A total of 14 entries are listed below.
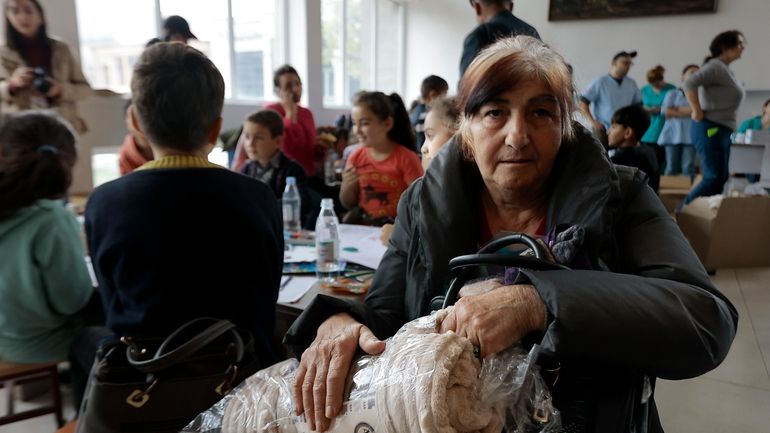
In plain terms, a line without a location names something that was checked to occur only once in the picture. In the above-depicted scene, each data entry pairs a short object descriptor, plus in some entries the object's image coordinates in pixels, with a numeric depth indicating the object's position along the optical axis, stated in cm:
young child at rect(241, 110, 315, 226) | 270
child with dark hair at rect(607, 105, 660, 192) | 340
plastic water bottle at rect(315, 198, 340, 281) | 169
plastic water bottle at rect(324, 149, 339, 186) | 415
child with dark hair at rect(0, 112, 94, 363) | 153
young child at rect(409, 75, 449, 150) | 406
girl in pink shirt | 269
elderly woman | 71
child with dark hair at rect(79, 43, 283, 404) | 114
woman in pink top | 381
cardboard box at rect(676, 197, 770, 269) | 356
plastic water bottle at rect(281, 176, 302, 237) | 238
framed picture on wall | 838
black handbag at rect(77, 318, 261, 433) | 101
